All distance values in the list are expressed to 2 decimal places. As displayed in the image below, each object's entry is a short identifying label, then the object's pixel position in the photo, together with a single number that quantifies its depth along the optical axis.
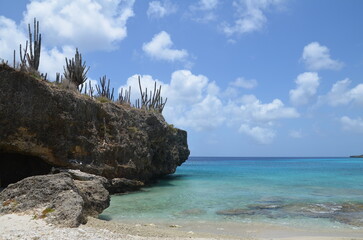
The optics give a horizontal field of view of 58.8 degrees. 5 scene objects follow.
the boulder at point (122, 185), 20.02
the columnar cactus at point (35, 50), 18.38
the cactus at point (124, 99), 25.08
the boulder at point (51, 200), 8.33
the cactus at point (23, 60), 16.23
